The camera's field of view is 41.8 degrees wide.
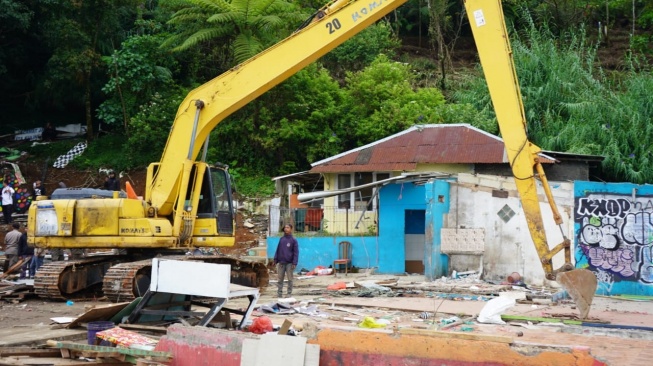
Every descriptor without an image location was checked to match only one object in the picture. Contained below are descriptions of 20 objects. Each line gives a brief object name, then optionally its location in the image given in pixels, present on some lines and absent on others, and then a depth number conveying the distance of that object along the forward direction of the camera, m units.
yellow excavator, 17.34
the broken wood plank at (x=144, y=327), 12.03
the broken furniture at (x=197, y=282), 11.54
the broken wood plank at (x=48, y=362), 10.27
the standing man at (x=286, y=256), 19.70
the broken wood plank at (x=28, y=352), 11.05
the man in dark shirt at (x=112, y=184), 23.80
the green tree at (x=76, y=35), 36.16
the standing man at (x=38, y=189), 32.47
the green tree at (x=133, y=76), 36.98
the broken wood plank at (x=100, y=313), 12.77
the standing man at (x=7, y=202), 32.09
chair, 28.28
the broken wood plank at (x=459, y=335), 9.36
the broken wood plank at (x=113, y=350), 10.48
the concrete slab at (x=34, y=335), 12.38
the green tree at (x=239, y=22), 34.75
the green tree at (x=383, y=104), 35.53
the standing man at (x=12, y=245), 21.98
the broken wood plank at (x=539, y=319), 14.90
